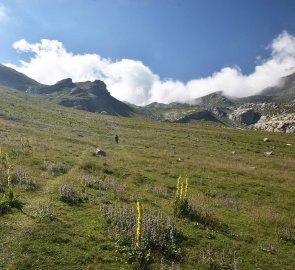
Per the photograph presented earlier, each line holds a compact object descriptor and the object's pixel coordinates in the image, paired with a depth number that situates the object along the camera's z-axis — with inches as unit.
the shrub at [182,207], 842.8
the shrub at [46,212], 726.3
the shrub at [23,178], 958.4
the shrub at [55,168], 1194.5
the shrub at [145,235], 606.2
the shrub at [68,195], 870.4
